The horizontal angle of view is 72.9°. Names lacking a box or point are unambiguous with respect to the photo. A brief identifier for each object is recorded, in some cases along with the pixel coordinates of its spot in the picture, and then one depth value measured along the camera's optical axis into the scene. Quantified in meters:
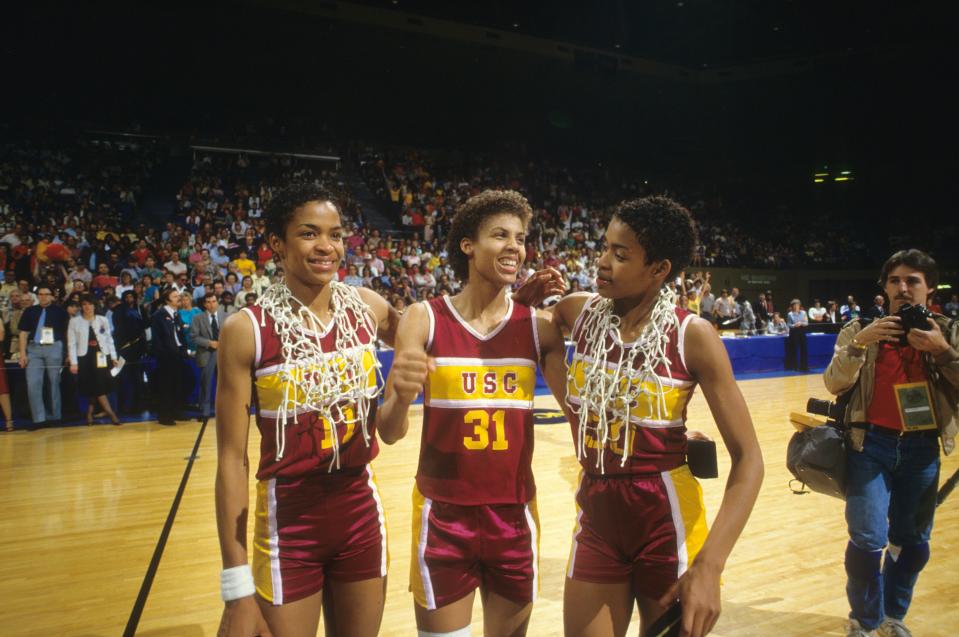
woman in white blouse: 7.84
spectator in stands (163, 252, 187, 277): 11.16
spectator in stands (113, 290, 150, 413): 8.38
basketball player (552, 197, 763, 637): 1.85
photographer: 2.83
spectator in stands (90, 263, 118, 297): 10.30
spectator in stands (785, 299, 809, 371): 12.88
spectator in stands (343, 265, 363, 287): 12.08
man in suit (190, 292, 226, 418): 8.30
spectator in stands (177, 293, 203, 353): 8.97
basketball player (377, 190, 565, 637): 1.93
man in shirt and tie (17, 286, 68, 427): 7.69
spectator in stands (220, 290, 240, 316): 8.86
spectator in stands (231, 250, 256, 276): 11.47
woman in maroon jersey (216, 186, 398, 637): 1.90
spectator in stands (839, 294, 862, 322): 15.20
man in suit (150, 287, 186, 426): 8.12
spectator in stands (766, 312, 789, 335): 13.92
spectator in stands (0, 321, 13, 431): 7.55
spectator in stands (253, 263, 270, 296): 10.50
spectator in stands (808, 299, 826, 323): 15.36
